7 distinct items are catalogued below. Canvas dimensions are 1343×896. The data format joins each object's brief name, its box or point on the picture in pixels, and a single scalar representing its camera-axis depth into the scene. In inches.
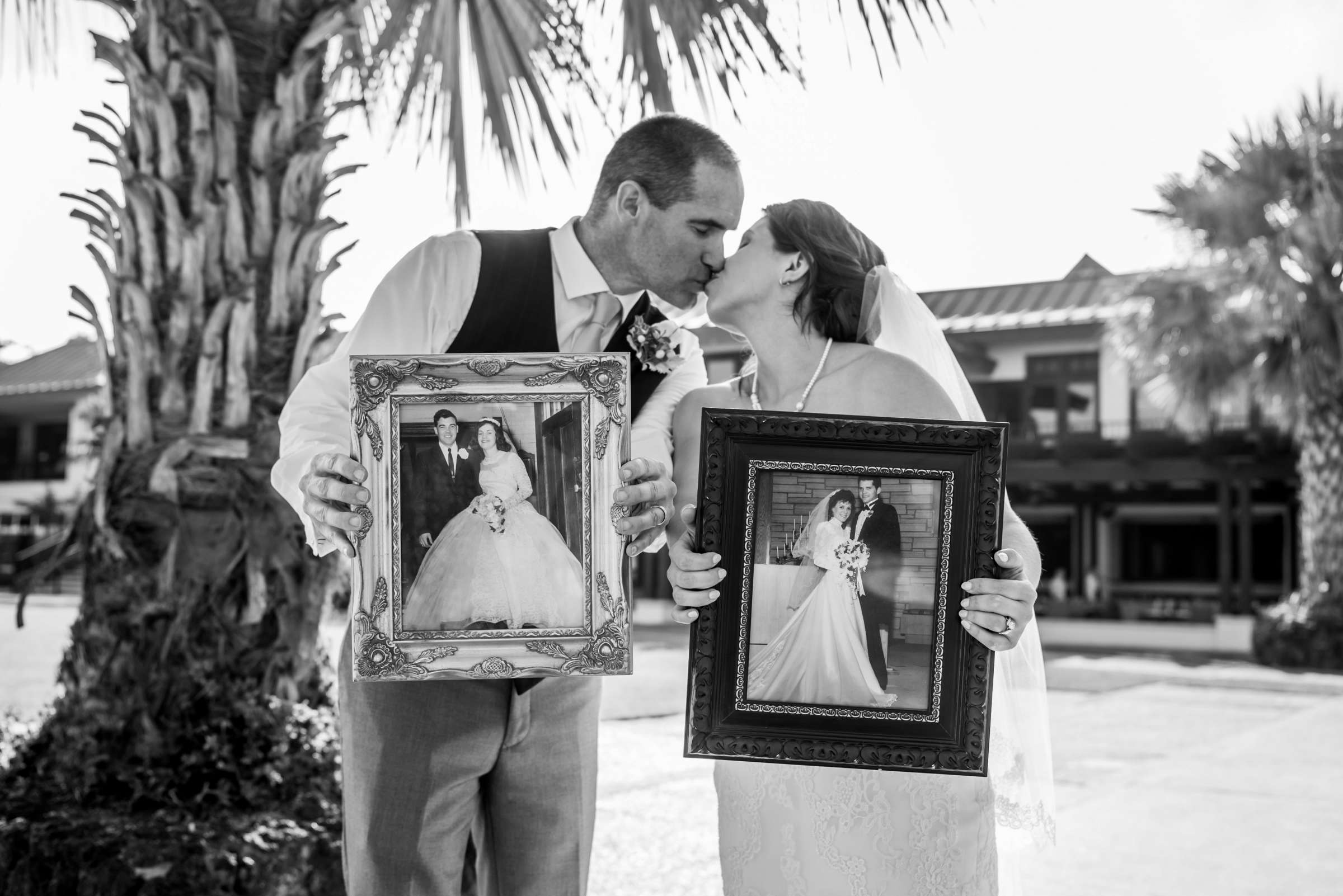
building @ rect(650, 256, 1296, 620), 890.7
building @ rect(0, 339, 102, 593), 1286.9
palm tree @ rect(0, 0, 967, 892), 131.9
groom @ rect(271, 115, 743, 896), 88.9
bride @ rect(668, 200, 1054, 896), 94.9
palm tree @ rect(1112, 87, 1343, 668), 607.2
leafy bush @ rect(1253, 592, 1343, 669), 635.5
